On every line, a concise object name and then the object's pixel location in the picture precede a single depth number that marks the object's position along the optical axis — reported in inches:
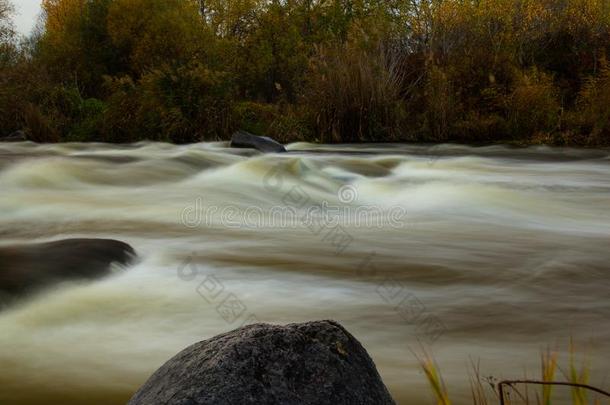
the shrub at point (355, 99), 579.5
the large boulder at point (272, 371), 61.0
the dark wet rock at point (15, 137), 595.2
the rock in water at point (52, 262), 148.2
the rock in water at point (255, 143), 485.4
